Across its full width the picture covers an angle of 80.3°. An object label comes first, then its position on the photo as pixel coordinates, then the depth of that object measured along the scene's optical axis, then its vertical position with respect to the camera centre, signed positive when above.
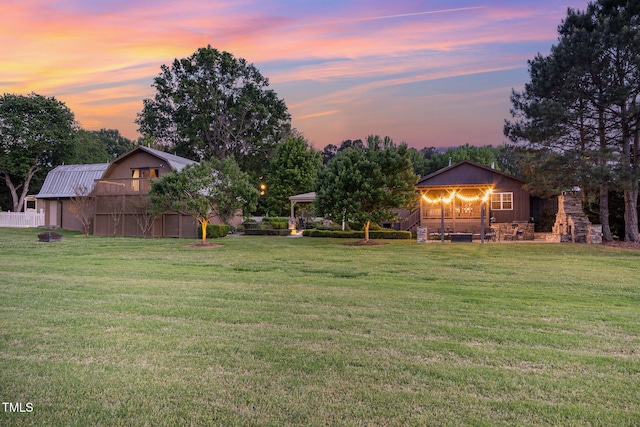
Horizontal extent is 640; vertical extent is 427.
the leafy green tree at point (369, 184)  17.42 +1.60
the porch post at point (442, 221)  19.45 -0.23
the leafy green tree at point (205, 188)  18.09 +1.42
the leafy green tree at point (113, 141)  61.66 +13.20
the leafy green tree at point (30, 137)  32.84 +7.33
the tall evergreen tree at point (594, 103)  16.08 +5.14
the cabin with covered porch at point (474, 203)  21.83 +0.80
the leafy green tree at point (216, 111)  41.47 +11.96
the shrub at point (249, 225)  28.27 -0.50
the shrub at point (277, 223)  27.89 -0.35
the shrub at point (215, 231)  21.91 -0.71
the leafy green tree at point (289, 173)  39.09 +4.69
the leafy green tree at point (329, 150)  80.56 +14.95
